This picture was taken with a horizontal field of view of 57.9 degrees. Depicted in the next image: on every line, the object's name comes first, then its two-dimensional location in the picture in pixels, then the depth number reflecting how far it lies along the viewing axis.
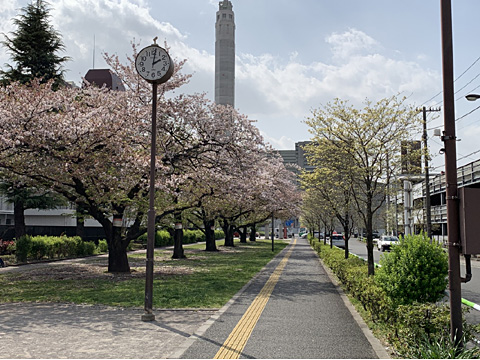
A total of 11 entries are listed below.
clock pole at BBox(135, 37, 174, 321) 9.25
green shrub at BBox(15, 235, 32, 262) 21.84
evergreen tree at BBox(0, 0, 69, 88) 27.23
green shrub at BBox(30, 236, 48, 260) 22.86
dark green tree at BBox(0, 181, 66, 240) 25.45
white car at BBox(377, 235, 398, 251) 42.67
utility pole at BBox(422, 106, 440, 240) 27.14
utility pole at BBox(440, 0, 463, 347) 5.15
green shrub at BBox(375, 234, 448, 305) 7.19
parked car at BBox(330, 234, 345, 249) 45.67
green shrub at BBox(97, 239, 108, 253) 30.59
